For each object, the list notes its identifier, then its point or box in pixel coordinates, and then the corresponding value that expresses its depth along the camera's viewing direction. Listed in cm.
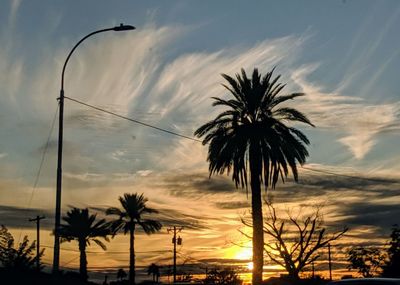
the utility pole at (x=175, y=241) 8441
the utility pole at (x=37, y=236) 8462
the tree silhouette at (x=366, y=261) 7144
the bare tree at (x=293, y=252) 5000
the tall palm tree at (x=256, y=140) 3678
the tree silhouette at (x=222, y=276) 7235
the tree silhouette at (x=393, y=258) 5556
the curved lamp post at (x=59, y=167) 2561
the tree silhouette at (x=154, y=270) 12605
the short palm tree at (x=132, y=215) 7219
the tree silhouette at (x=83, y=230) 7281
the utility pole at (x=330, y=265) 8576
